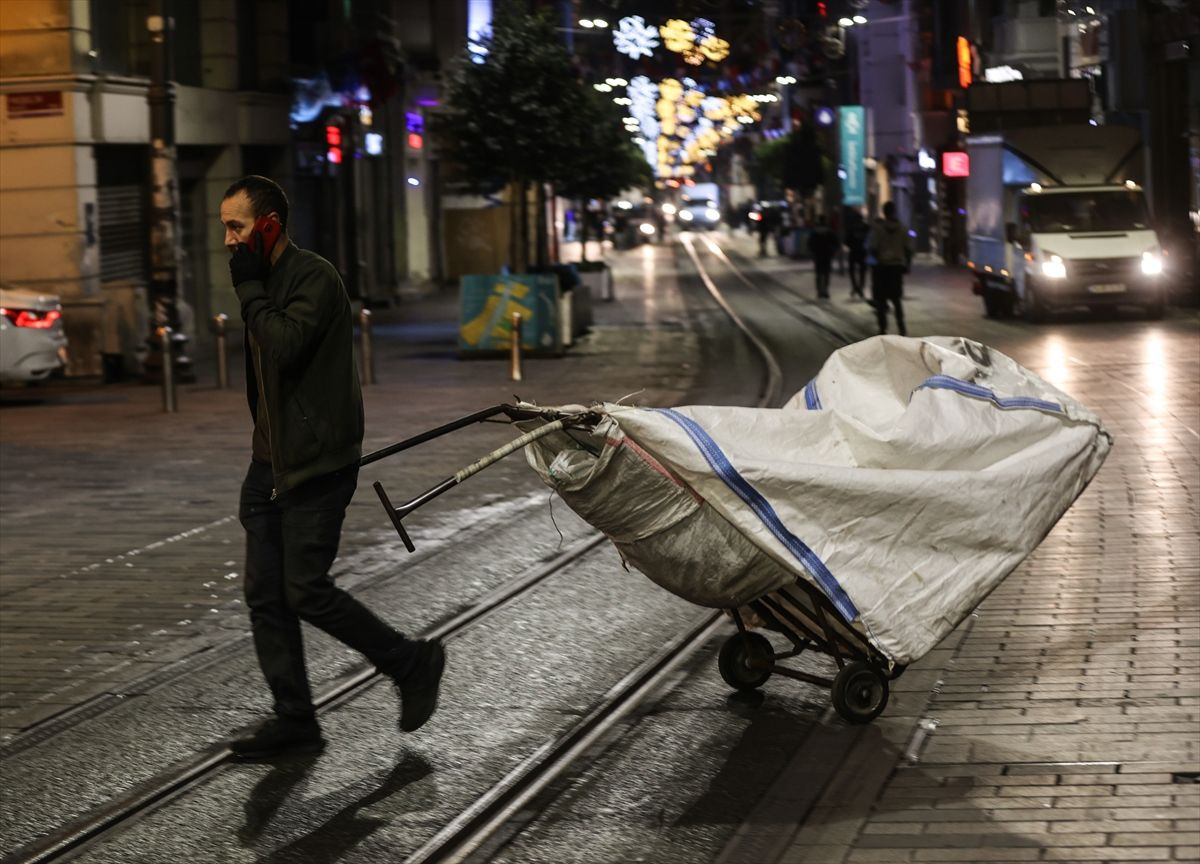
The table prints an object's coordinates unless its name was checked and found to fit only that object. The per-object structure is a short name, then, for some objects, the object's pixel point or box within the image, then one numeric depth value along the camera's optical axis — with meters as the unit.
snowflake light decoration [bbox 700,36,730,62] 52.19
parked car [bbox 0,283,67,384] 19.00
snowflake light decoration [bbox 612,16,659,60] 49.31
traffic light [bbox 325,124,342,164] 35.81
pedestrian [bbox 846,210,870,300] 36.97
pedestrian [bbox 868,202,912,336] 26.06
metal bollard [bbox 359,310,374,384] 20.78
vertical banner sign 66.56
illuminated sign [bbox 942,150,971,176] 51.13
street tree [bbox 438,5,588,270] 30.33
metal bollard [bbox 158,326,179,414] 18.55
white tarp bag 5.90
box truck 28.50
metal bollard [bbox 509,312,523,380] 21.84
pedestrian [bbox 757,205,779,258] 66.75
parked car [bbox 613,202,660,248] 88.56
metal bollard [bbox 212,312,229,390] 20.42
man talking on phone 5.97
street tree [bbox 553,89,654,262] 31.23
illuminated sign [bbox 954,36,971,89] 52.81
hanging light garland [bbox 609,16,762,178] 50.22
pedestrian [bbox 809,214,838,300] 38.41
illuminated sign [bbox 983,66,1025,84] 47.36
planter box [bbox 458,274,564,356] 24.44
